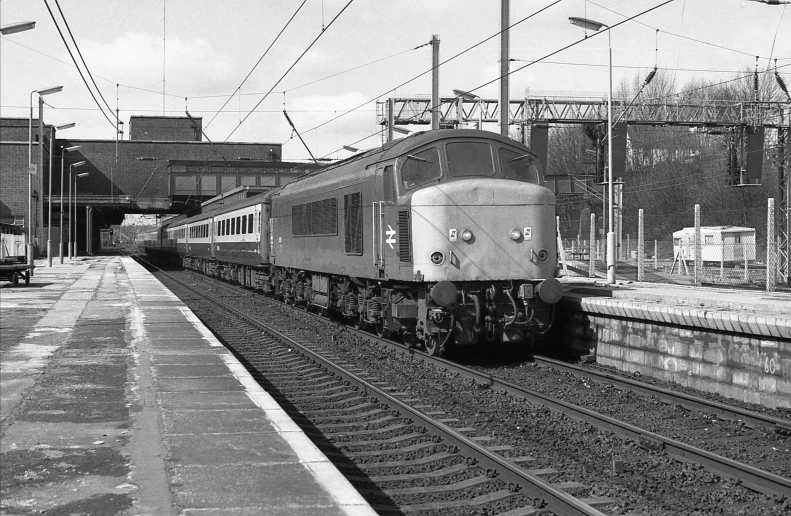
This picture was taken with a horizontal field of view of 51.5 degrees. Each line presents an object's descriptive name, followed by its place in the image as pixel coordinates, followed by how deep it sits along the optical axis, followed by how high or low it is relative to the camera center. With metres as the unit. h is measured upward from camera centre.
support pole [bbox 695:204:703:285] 17.62 -0.23
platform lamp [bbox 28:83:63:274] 32.67 +5.71
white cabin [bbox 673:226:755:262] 37.72 +0.33
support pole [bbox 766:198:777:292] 18.16 -0.16
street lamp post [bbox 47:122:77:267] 40.13 +0.62
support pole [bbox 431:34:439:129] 23.17 +4.81
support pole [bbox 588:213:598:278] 23.88 -0.50
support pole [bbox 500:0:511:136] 18.25 +3.83
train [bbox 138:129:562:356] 12.27 +0.13
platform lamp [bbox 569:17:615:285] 21.22 +0.66
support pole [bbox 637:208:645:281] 20.52 -0.20
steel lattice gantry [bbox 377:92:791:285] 36.75 +6.23
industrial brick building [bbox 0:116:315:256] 63.28 +7.19
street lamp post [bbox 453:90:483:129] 27.31 +5.20
